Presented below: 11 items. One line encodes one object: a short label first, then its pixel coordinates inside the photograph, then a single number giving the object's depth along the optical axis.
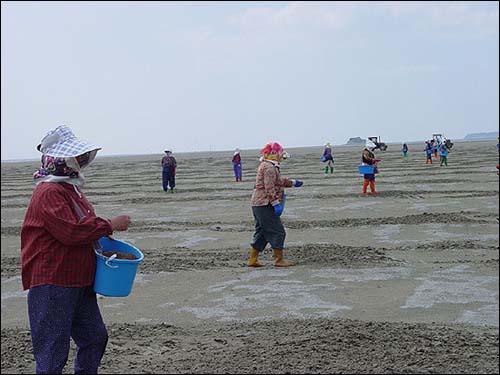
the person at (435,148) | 47.81
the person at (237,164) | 30.01
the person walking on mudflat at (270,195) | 9.70
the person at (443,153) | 37.81
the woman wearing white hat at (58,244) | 4.07
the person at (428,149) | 40.95
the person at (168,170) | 24.18
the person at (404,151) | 58.19
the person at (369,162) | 19.95
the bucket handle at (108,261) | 4.29
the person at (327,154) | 33.56
